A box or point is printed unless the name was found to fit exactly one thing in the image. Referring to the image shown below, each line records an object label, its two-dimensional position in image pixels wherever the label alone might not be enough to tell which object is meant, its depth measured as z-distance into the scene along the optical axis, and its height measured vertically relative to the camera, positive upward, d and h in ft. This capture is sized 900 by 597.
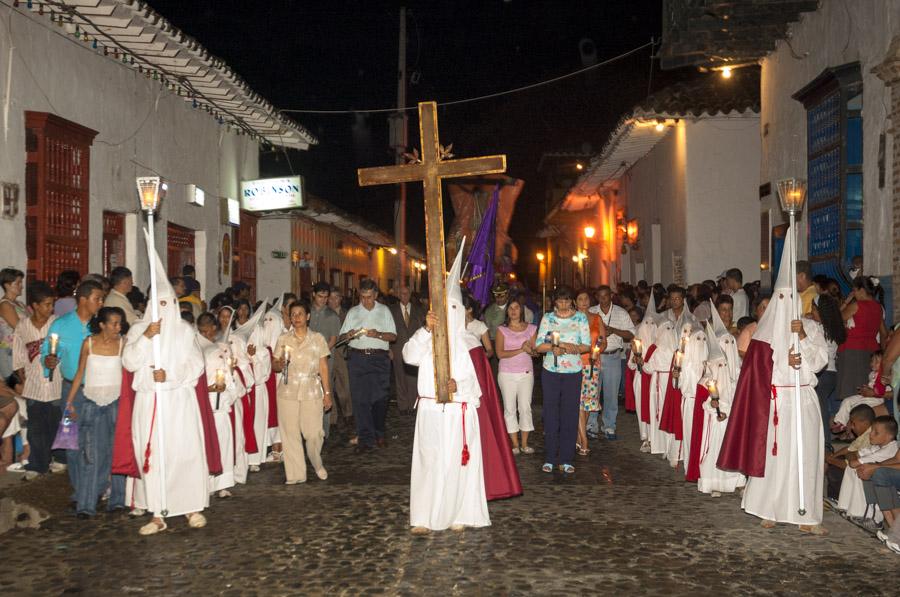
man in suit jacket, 46.37 -2.13
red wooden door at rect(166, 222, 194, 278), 55.26 +3.08
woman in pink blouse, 35.12 -2.78
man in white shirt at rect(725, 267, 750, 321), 39.58 +0.27
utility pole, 79.56 +13.94
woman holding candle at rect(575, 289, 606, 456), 36.17 -2.58
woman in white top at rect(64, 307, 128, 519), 25.88 -2.93
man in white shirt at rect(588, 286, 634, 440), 38.86 -2.27
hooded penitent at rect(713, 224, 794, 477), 24.79 -2.34
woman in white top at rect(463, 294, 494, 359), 28.81 -0.98
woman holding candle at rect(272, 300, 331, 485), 30.91 -2.79
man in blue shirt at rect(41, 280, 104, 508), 27.63 -0.94
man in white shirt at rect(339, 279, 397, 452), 36.76 -2.49
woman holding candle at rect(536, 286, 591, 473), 32.24 -2.52
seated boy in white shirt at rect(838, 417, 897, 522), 24.81 -4.18
